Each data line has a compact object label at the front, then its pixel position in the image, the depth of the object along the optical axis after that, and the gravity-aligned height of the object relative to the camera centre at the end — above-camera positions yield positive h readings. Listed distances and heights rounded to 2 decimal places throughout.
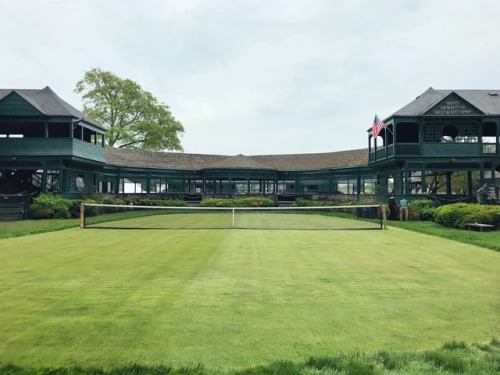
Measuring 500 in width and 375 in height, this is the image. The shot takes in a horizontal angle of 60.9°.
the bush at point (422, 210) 25.77 -1.16
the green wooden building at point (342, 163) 31.55 +3.29
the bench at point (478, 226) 18.30 -1.57
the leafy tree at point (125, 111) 58.84 +11.45
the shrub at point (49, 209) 26.32 -1.04
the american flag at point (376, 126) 31.11 +4.84
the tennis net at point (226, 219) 20.34 -1.68
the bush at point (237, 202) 41.00 -1.01
